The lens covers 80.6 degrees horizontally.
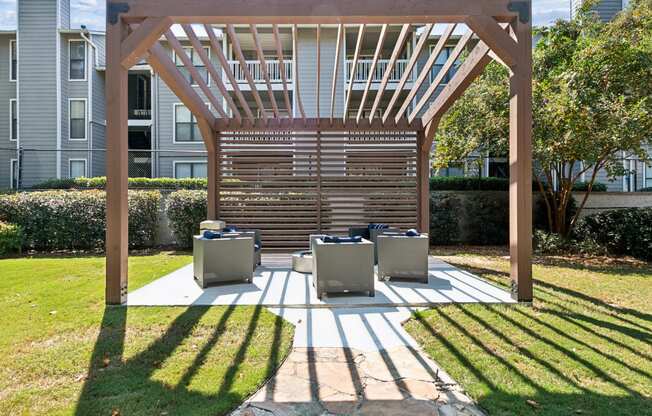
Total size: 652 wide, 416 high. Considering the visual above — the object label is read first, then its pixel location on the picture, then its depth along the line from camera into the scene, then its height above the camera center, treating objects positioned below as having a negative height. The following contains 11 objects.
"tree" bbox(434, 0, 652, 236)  6.58 +2.06
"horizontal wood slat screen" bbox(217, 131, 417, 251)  8.61 +0.63
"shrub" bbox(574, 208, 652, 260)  7.93 -0.46
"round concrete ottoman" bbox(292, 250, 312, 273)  6.17 -0.86
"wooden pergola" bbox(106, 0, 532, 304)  3.99 +1.95
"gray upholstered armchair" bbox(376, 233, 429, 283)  5.39 -0.67
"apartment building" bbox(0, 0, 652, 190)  13.71 +4.36
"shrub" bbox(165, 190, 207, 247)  9.16 -0.07
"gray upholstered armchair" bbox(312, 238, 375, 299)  4.61 -0.68
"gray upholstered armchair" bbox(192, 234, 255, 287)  5.13 -0.67
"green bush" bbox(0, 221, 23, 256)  8.05 -0.58
